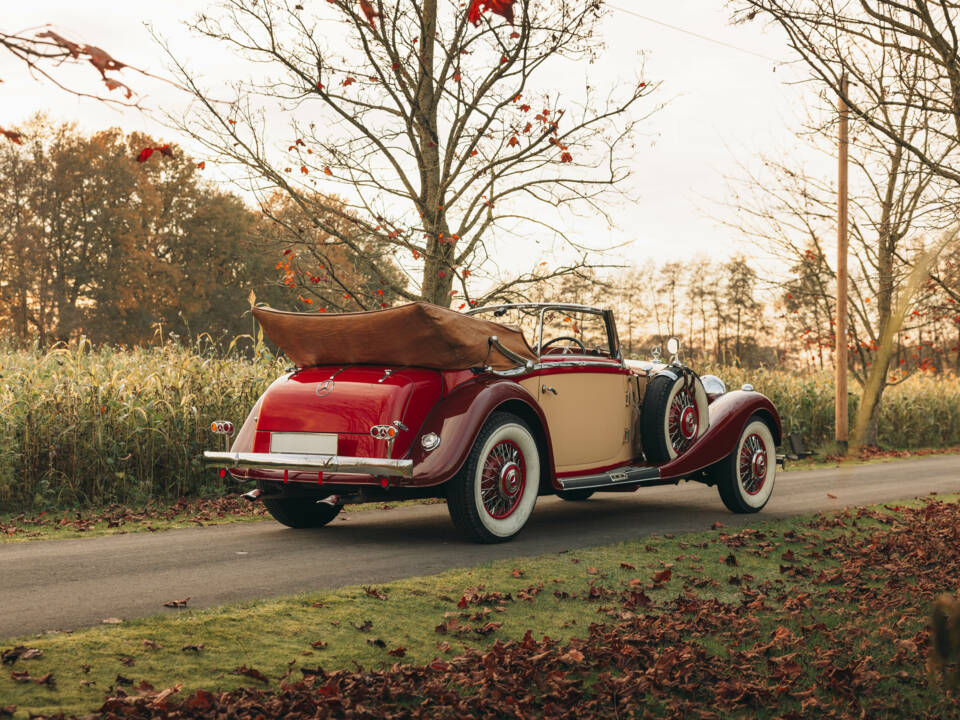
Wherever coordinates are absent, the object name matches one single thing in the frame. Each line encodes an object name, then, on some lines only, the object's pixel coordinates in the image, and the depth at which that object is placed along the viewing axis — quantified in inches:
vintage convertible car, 271.6
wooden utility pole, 797.2
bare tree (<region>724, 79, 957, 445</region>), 816.3
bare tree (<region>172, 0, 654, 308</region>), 495.8
